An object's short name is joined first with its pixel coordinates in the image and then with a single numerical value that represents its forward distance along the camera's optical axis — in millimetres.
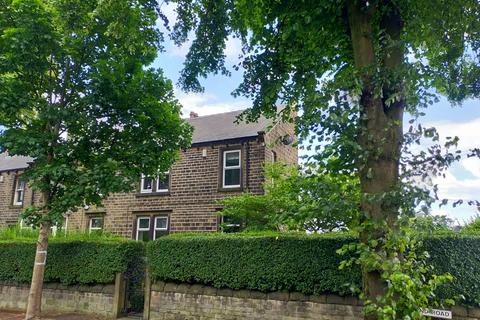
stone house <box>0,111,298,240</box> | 16406
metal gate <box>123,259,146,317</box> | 10484
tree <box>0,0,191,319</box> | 9102
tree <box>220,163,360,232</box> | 4699
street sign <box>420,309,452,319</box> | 6352
